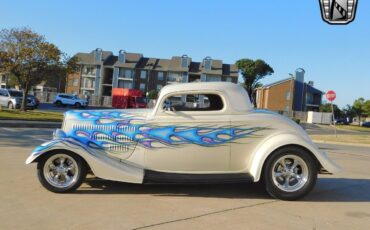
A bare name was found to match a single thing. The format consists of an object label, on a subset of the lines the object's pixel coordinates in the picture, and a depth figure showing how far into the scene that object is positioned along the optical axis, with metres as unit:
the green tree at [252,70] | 102.88
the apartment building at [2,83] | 109.09
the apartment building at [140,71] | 91.06
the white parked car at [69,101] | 58.31
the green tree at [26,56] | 29.39
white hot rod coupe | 6.51
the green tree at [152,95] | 79.89
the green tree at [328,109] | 84.04
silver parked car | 36.56
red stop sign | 28.19
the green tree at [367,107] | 101.06
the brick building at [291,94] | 84.88
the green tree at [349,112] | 101.46
